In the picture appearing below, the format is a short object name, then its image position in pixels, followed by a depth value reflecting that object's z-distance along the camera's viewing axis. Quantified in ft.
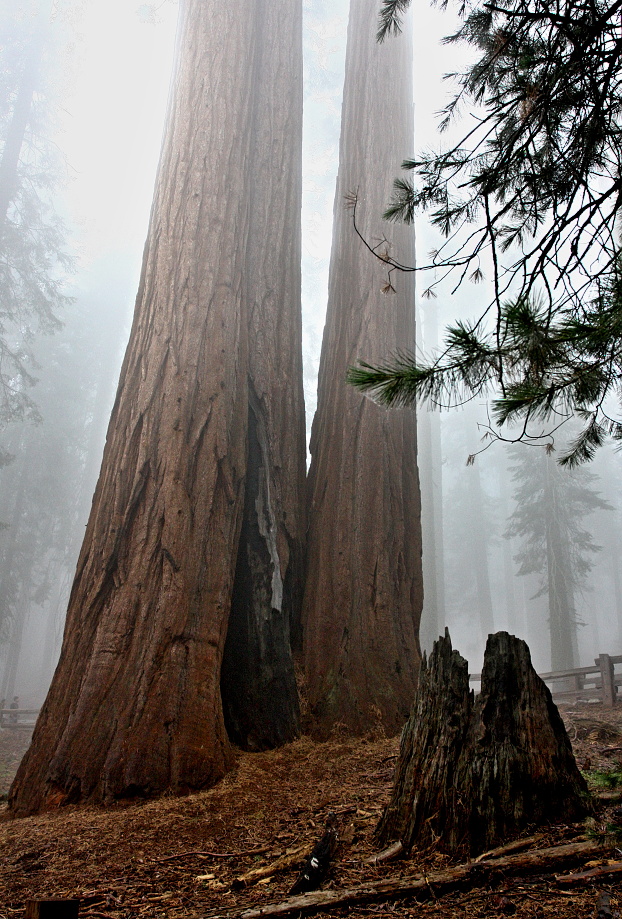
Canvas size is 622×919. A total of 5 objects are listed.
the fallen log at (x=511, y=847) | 6.97
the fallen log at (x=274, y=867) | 7.55
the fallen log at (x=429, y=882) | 6.36
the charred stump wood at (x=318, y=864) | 6.93
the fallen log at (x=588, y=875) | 6.31
